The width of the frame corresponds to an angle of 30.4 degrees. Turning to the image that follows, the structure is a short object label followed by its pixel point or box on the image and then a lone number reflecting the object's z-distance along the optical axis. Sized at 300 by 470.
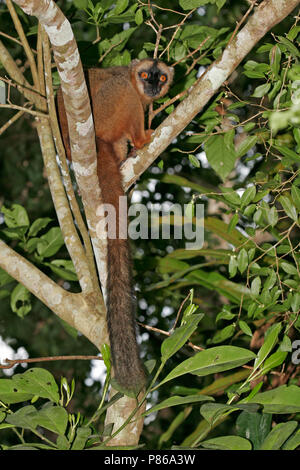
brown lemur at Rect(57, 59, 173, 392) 2.43
